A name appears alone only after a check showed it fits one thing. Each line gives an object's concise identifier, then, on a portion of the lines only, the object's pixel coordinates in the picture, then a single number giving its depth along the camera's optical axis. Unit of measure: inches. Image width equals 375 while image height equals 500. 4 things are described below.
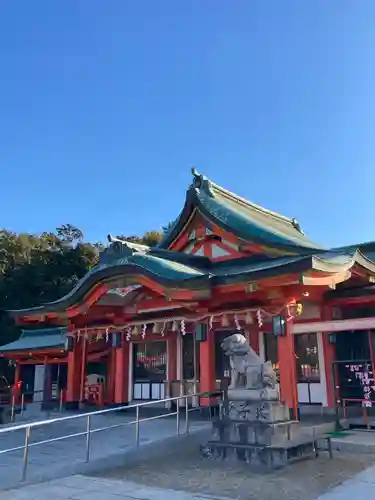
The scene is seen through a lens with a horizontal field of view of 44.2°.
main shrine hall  417.4
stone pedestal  304.8
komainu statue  336.8
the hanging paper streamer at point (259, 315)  431.6
